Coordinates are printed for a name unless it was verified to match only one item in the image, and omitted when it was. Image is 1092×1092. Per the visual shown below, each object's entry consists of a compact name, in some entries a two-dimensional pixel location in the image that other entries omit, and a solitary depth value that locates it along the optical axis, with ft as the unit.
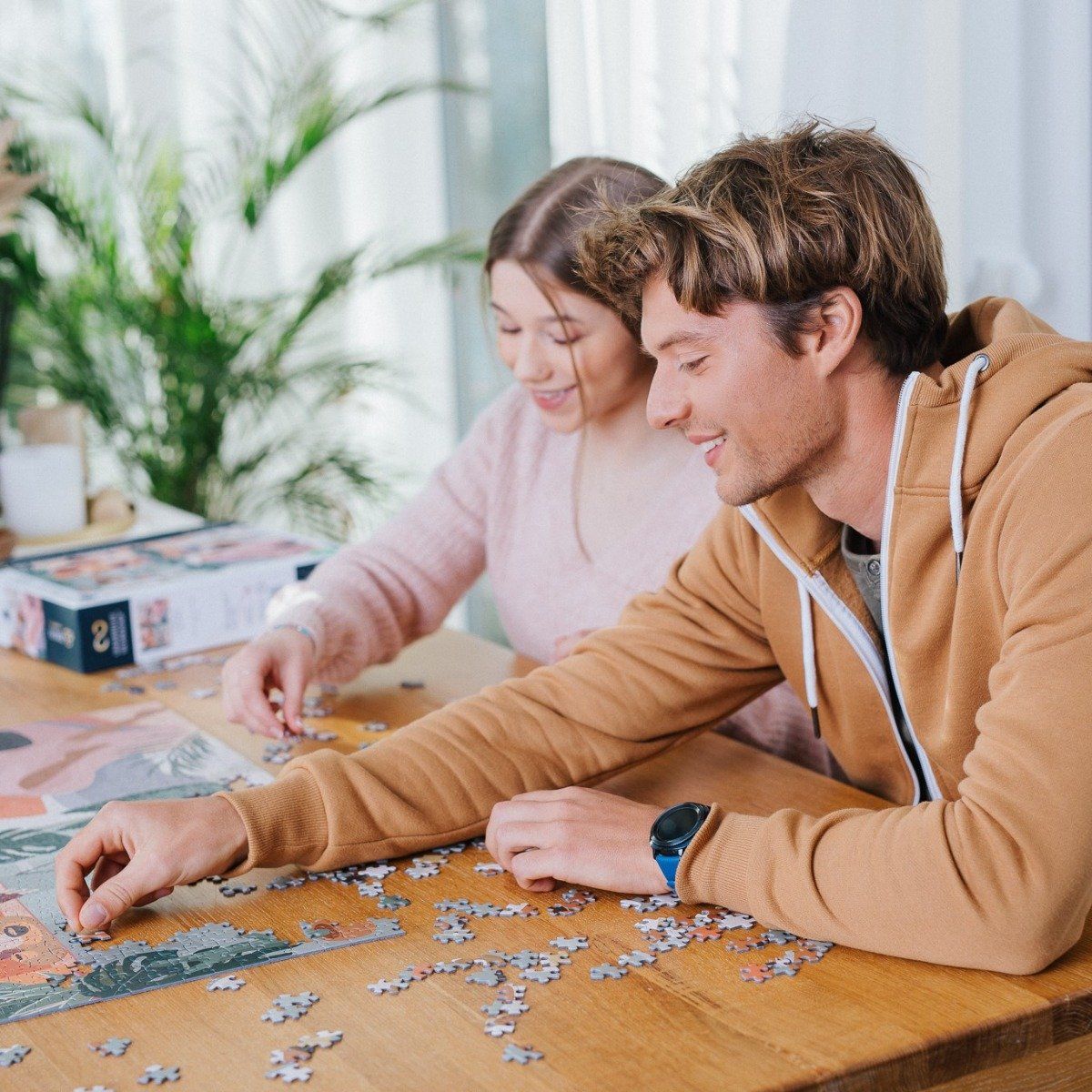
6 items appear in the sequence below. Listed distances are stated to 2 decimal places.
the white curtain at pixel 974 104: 8.82
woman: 7.38
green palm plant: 13.23
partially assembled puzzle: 4.51
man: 4.39
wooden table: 3.92
